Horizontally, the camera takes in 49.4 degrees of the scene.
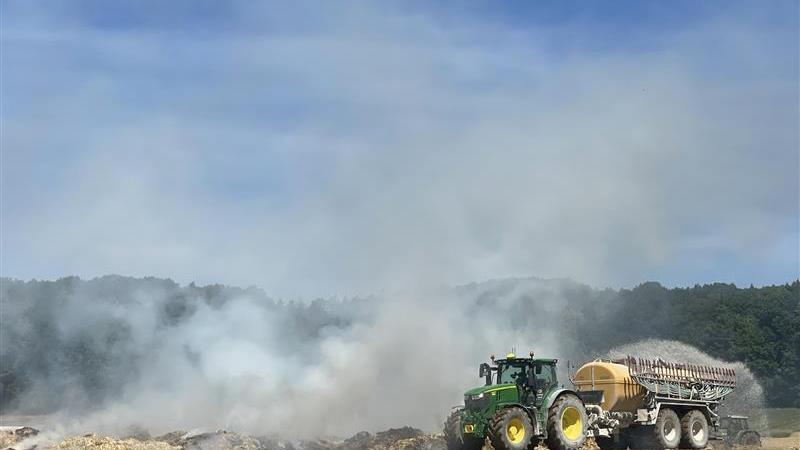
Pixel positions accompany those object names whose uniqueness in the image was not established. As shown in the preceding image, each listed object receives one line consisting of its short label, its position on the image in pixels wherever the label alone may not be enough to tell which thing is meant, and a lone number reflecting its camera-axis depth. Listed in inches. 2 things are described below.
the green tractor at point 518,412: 1046.4
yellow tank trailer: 1217.4
